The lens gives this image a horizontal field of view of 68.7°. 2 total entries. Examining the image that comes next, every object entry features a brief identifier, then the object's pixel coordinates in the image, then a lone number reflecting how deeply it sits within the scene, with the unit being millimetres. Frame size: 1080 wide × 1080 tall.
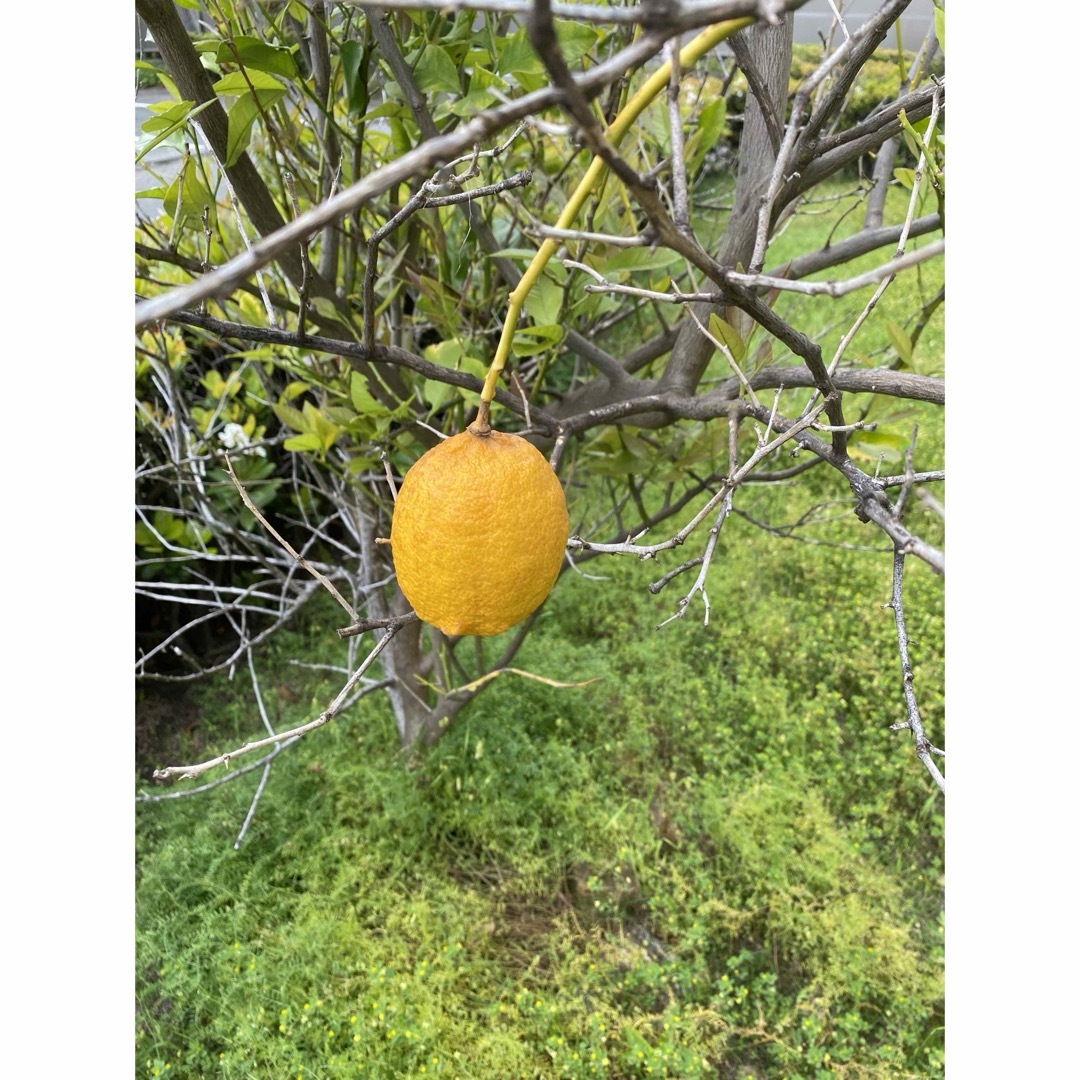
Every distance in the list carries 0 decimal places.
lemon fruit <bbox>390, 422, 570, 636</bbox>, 438
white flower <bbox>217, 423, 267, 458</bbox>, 1669
